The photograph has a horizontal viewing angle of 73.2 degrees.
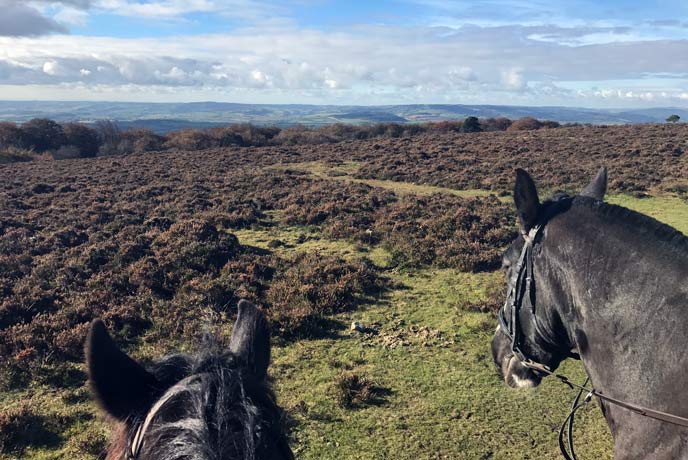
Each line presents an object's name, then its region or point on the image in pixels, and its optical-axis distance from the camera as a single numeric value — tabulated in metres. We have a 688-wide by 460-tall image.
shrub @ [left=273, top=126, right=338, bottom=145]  42.22
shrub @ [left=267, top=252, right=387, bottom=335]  7.55
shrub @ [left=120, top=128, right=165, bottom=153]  38.84
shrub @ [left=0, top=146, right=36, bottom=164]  30.98
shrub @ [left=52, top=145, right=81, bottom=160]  35.92
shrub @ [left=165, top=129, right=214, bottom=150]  40.22
